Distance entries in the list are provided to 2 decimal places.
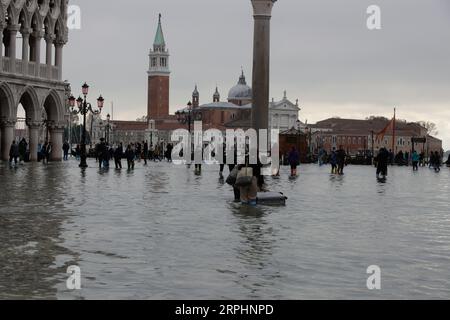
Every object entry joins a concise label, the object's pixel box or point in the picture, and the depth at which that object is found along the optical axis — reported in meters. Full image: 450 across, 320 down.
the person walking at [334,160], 46.61
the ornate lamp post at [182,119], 76.65
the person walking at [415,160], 58.44
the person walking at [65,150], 60.56
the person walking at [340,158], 44.34
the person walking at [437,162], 59.09
